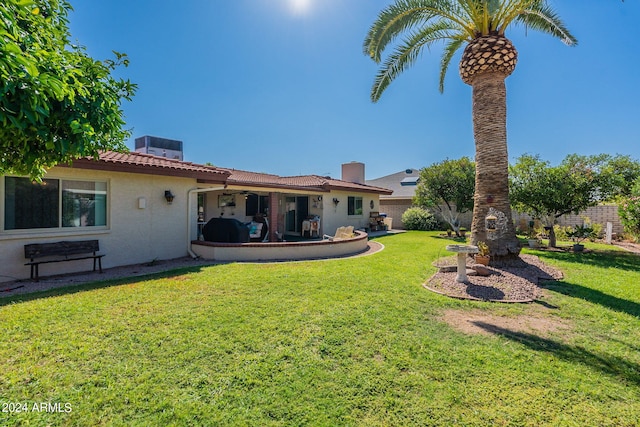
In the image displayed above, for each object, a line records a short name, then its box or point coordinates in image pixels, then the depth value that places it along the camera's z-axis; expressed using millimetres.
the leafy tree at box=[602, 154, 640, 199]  12727
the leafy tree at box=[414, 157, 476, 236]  19047
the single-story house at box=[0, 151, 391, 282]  7730
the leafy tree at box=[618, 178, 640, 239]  10203
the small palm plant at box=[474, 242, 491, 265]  9073
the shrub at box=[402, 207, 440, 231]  23516
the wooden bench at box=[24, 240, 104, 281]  7655
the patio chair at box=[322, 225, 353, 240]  15527
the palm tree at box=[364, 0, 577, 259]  9188
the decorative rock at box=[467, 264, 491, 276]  8320
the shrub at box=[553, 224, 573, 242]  15714
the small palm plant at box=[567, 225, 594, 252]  13492
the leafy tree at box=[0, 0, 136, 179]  2115
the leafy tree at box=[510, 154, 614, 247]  12953
